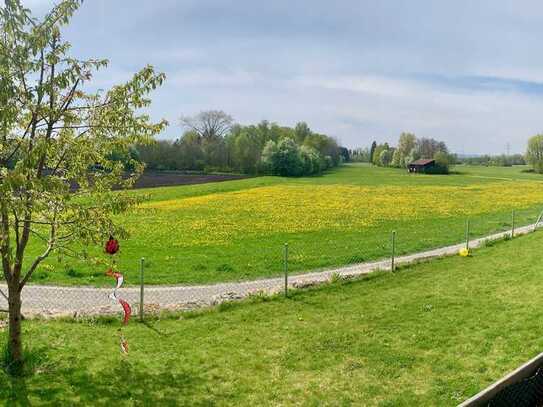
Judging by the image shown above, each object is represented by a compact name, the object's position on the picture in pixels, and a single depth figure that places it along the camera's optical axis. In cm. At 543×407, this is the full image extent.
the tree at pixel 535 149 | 13675
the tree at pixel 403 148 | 16875
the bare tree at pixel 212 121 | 13986
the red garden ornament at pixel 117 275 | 845
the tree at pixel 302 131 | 15062
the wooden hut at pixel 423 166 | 13000
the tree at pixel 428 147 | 16325
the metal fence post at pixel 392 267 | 1750
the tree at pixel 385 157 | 18662
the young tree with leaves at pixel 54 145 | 716
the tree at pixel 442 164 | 12744
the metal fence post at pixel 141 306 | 1220
